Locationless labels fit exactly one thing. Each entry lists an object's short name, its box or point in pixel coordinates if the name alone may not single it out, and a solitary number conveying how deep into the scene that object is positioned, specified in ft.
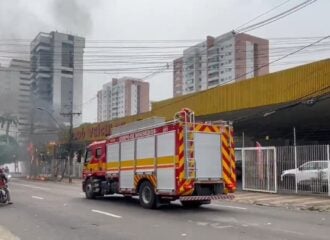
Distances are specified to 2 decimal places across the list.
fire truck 51.21
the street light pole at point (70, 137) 144.25
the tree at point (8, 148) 180.45
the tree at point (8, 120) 126.34
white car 73.41
